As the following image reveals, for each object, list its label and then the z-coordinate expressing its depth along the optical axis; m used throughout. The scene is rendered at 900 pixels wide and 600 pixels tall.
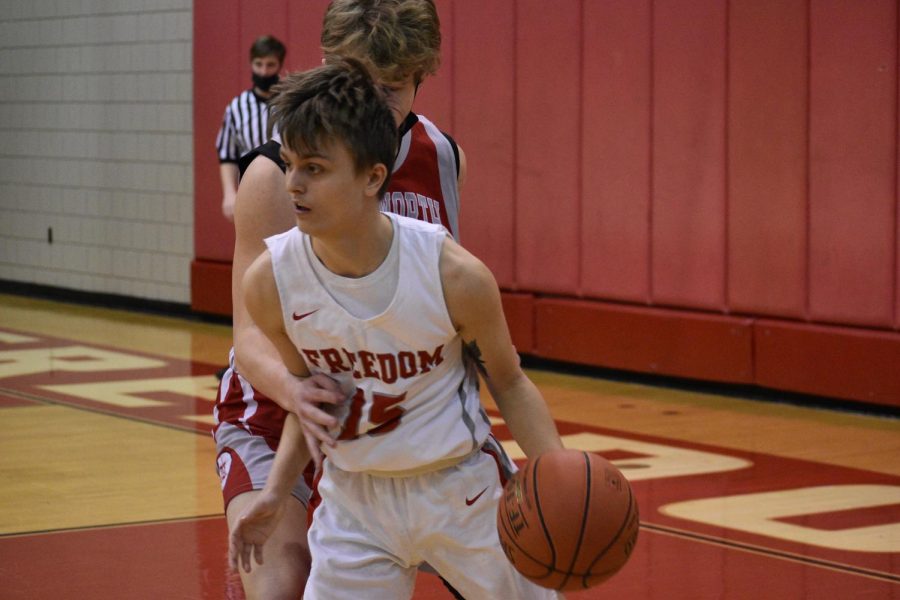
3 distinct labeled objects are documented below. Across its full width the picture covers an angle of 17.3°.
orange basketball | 4.63
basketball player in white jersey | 4.75
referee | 16.08
